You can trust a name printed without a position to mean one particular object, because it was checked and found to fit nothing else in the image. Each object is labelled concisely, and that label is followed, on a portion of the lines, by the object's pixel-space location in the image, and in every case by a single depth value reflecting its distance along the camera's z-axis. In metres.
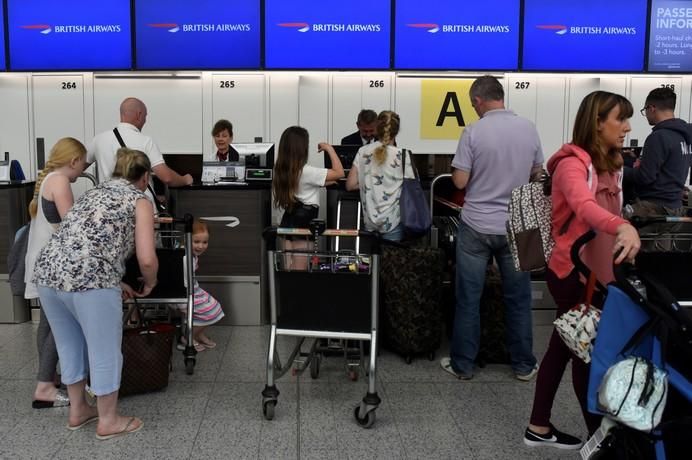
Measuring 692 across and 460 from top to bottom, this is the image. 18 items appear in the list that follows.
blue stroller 1.79
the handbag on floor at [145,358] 3.22
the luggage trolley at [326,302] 2.92
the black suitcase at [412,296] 3.80
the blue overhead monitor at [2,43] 6.22
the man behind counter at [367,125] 5.38
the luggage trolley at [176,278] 3.64
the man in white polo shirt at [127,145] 4.09
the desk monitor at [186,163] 6.81
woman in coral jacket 2.37
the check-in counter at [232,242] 4.64
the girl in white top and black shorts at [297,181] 3.98
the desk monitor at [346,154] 5.10
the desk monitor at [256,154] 5.14
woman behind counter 6.04
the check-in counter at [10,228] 4.71
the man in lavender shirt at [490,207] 3.38
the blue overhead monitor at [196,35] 6.13
